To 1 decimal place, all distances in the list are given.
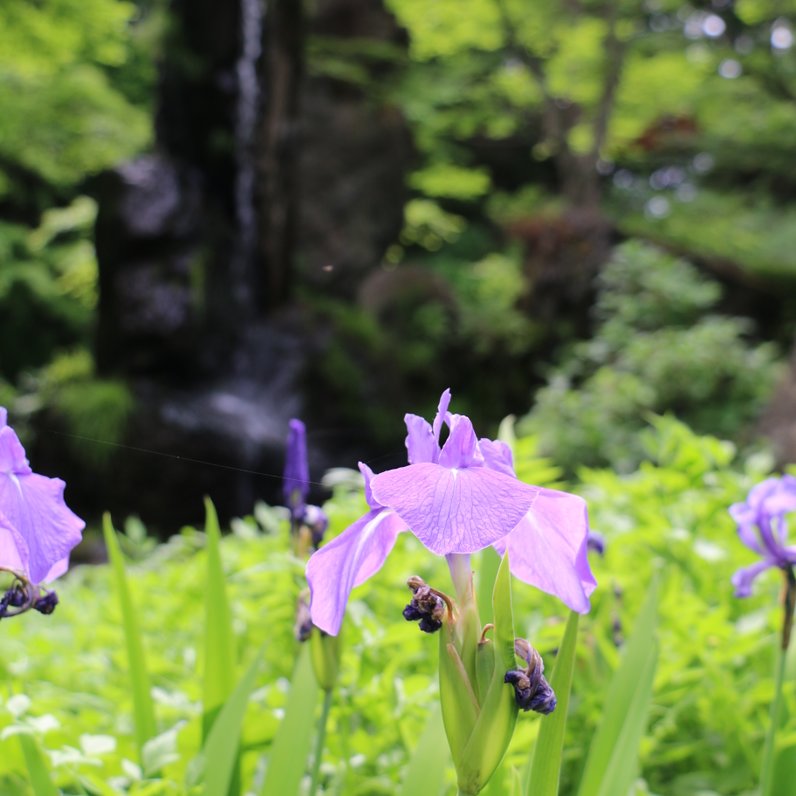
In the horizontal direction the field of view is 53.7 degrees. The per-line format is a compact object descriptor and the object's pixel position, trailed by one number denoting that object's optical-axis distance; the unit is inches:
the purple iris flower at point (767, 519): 33.2
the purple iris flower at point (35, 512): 20.8
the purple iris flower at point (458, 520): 17.7
